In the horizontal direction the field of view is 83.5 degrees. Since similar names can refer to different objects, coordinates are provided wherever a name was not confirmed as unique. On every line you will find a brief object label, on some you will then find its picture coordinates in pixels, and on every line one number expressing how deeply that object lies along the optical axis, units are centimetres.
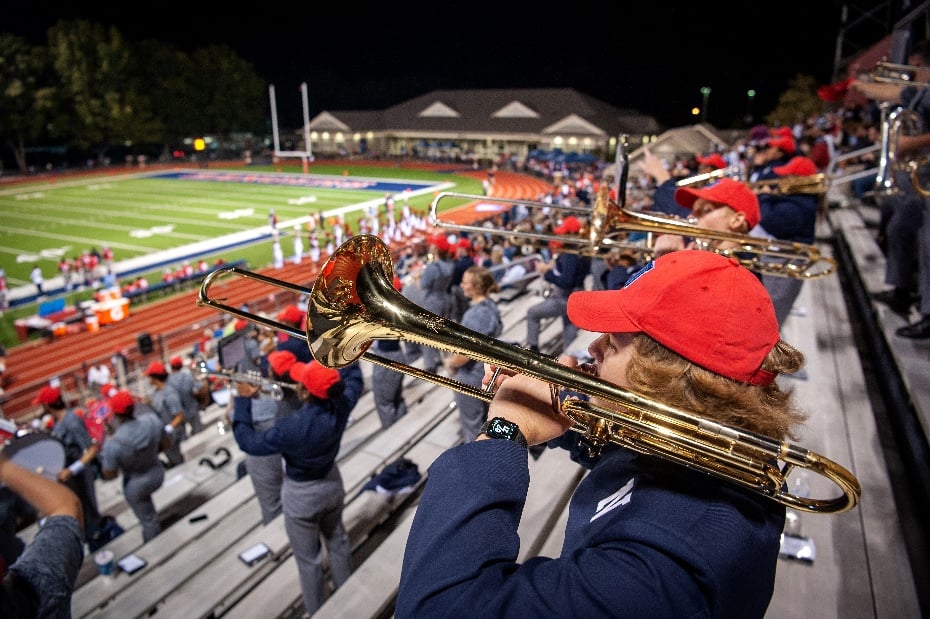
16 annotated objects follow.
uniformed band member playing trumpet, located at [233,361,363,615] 348
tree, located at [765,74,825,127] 2920
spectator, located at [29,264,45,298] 1748
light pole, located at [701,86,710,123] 2341
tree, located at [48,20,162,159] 4666
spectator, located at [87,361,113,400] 1053
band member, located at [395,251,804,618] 95
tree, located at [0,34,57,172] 4159
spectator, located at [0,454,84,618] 181
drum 250
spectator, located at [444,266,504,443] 436
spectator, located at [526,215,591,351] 640
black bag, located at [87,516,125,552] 528
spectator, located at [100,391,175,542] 506
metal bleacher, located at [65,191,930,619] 249
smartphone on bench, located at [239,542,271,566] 400
